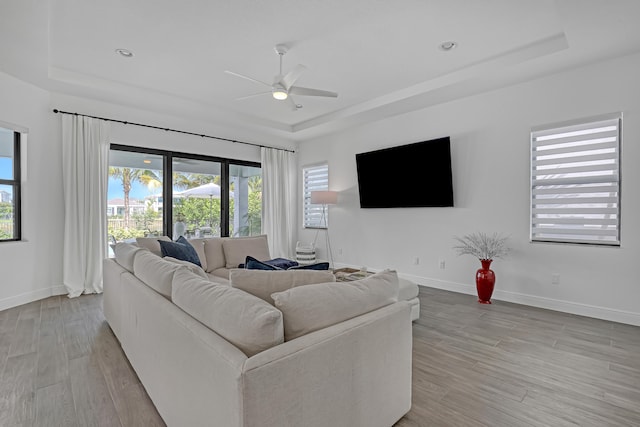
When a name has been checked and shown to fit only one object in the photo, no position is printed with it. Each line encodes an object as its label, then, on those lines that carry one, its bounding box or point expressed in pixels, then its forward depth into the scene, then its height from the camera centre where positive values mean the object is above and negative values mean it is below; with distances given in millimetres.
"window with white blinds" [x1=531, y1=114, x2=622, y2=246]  3389 +311
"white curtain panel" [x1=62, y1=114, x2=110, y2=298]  4254 +152
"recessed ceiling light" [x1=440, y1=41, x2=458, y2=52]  3220 +1679
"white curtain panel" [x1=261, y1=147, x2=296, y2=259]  6508 +223
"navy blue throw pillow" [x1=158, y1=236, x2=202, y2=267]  3203 -406
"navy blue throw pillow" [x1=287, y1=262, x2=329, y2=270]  1940 -341
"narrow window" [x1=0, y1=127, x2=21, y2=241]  3832 +331
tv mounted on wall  4613 +545
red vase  3869 -867
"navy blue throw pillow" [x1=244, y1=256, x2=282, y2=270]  2057 -354
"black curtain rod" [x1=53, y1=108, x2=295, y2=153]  4342 +1340
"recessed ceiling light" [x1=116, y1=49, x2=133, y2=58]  3338 +1680
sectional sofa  1110 -559
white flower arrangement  4082 -474
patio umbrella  5609 +342
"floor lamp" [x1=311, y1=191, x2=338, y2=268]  5953 +255
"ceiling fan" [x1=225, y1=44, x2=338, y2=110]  3211 +1319
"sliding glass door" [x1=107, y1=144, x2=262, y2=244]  4902 +283
